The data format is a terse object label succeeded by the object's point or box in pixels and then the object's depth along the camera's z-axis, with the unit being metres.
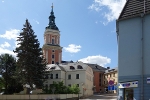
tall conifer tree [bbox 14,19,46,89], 32.73
